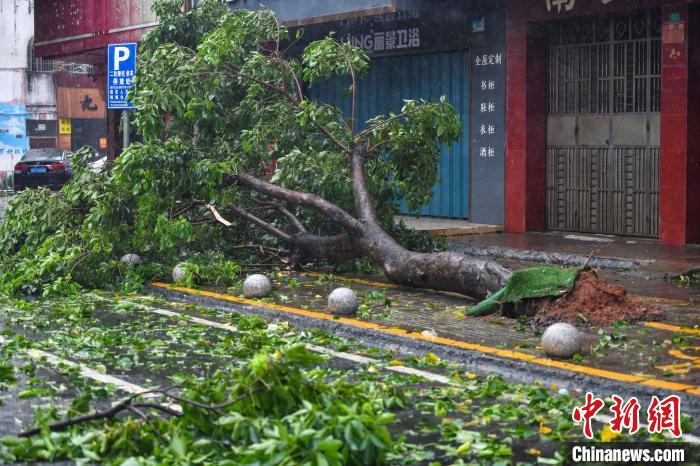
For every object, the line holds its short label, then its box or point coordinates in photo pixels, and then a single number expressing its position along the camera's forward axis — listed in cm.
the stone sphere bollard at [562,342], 816
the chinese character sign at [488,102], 1880
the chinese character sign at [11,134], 5047
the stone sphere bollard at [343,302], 1027
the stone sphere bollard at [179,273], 1243
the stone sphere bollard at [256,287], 1147
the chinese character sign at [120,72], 1756
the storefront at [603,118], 1585
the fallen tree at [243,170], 1264
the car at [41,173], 3472
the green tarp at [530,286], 987
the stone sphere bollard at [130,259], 1308
